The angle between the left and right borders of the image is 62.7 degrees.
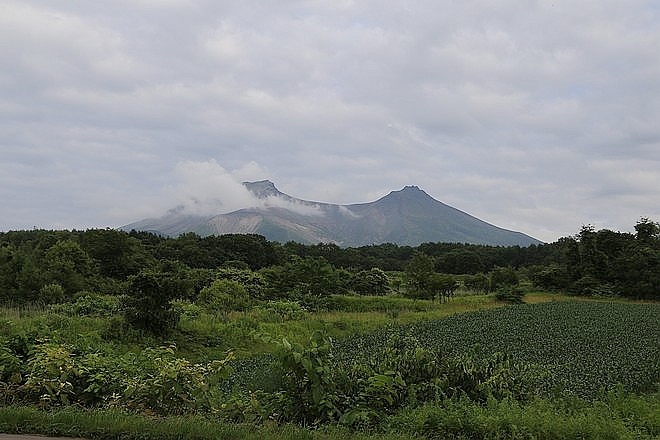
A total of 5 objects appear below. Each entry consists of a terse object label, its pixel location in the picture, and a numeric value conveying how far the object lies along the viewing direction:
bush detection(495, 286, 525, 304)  36.00
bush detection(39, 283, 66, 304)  24.58
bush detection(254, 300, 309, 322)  21.88
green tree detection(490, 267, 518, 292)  45.83
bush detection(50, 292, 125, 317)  19.38
